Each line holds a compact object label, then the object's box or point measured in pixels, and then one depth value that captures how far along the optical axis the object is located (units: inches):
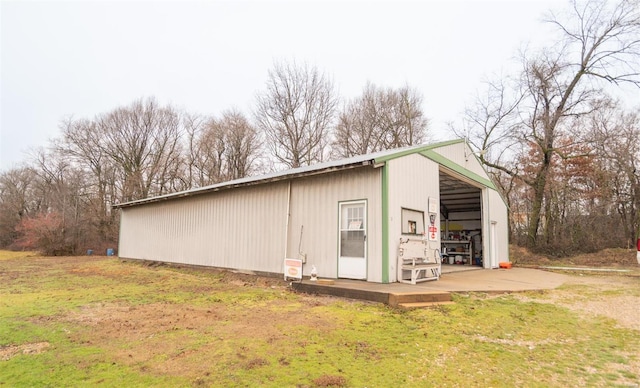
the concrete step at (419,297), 224.5
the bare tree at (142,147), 1046.4
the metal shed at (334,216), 299.7
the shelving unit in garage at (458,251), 626.6
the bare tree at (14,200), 1142.3
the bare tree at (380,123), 933.8
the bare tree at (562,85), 649.0
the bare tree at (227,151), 1085.1
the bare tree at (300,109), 954.7
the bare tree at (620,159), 669.3
